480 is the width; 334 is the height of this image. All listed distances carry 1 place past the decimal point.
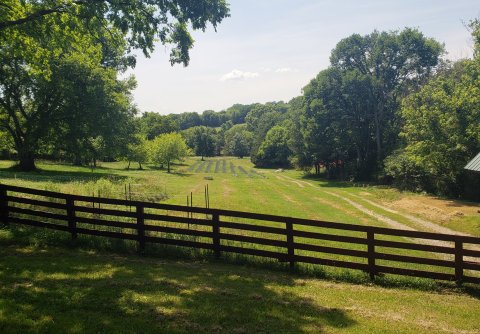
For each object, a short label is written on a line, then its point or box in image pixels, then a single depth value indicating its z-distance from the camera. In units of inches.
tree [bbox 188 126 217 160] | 6146.7
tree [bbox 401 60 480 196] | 1417.3
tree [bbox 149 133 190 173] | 2913.4
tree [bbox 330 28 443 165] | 2368.4
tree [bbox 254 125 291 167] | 4264.3
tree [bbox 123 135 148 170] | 2402.8
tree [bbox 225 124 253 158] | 6515.8
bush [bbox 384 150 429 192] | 1713.8
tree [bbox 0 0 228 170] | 526.9
